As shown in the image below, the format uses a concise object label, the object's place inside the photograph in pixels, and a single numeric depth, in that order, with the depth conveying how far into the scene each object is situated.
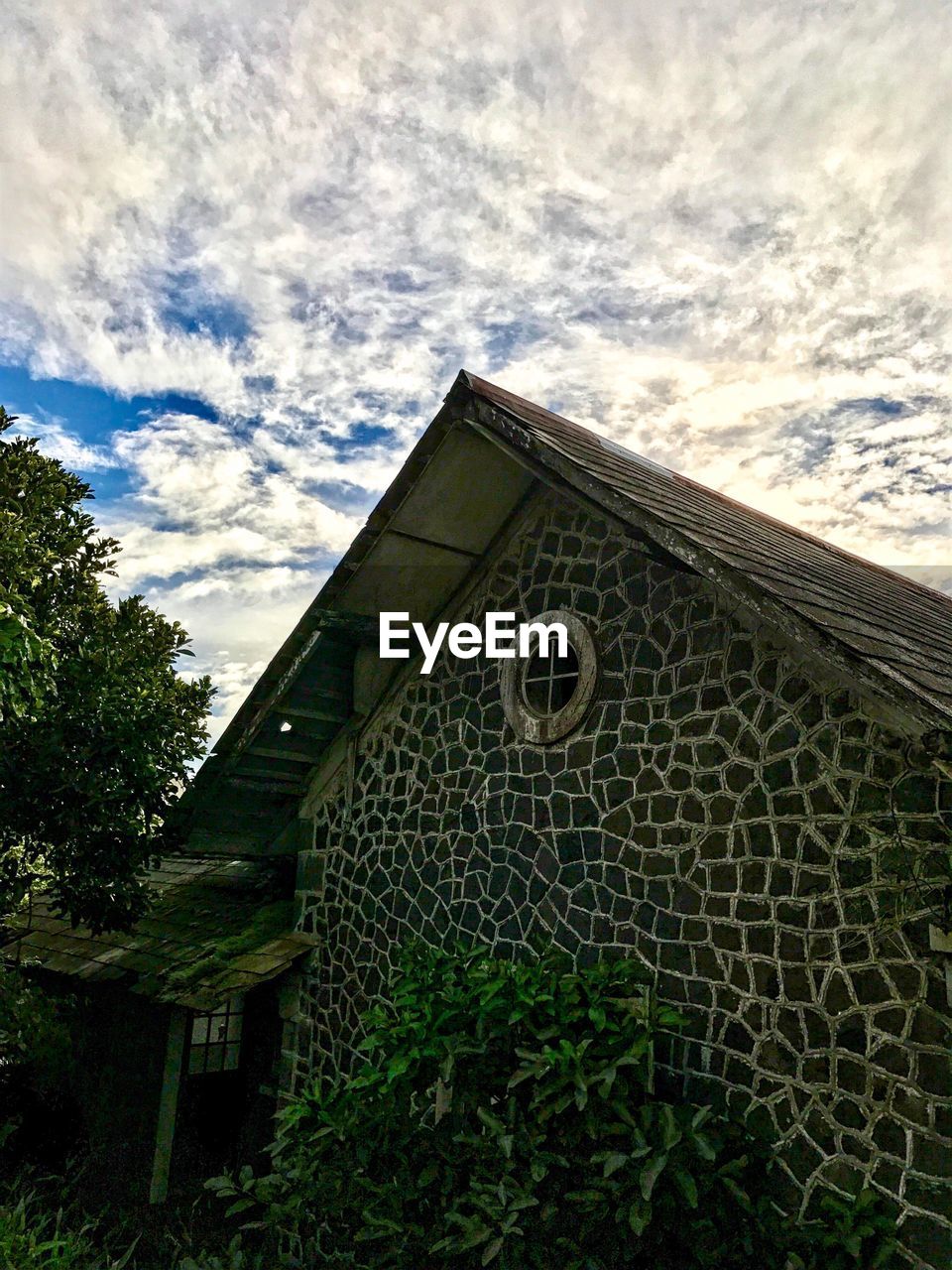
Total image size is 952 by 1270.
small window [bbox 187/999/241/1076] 8.77
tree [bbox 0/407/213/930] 7.85
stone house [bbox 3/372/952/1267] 4.36
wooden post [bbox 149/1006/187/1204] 7.68
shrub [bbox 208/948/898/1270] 4.27
